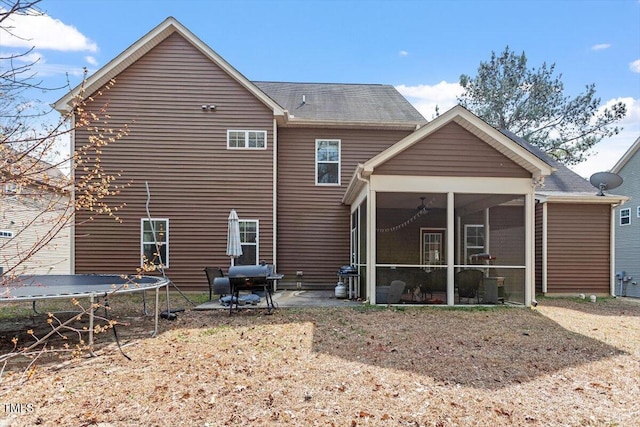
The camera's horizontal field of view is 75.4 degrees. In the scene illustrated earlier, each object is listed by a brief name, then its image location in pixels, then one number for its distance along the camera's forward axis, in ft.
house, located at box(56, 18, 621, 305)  38.96
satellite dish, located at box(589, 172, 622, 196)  39.29
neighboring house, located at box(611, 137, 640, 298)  49.06
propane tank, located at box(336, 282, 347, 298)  34.16
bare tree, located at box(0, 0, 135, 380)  7.39
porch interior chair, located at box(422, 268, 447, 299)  30.94
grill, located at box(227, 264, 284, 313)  25.75
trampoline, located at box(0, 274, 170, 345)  16.13
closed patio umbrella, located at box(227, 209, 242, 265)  34.17
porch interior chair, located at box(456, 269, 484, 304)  30.48
